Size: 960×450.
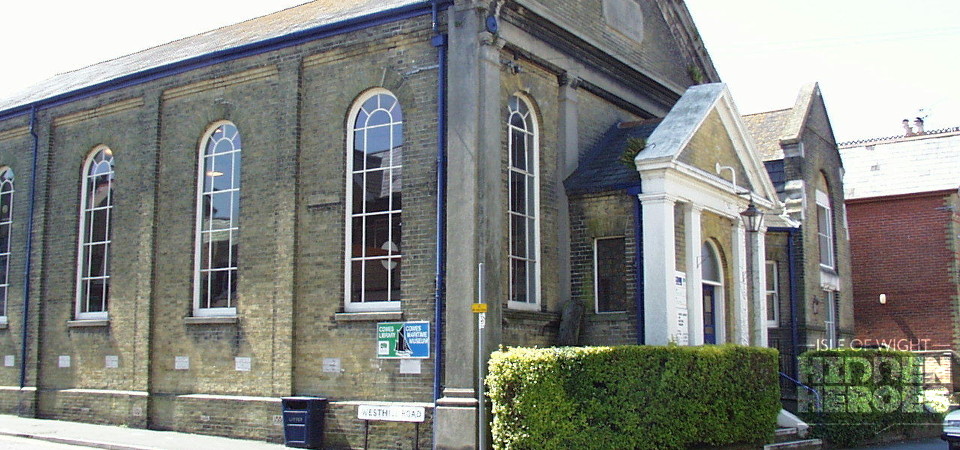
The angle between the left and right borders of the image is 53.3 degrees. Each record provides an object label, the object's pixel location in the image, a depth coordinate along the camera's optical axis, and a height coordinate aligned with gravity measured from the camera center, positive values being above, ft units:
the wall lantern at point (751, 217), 53.71 +6.69
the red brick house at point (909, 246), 87.10 +8.28
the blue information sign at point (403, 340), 47.78 -0.29
